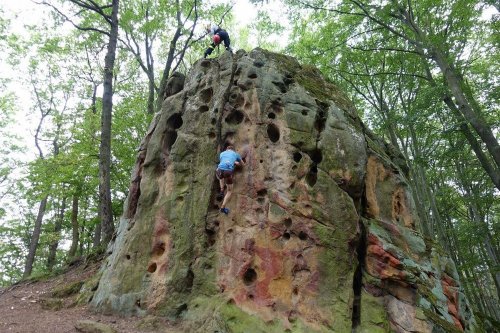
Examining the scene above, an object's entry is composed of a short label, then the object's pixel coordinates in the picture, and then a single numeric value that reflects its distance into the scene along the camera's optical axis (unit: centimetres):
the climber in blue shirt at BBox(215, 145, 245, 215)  754
